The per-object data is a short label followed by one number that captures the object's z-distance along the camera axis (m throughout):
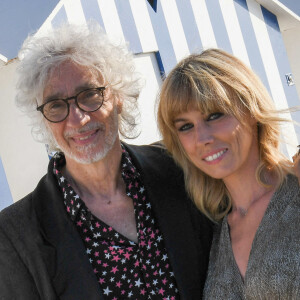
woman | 1.73
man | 1.81
